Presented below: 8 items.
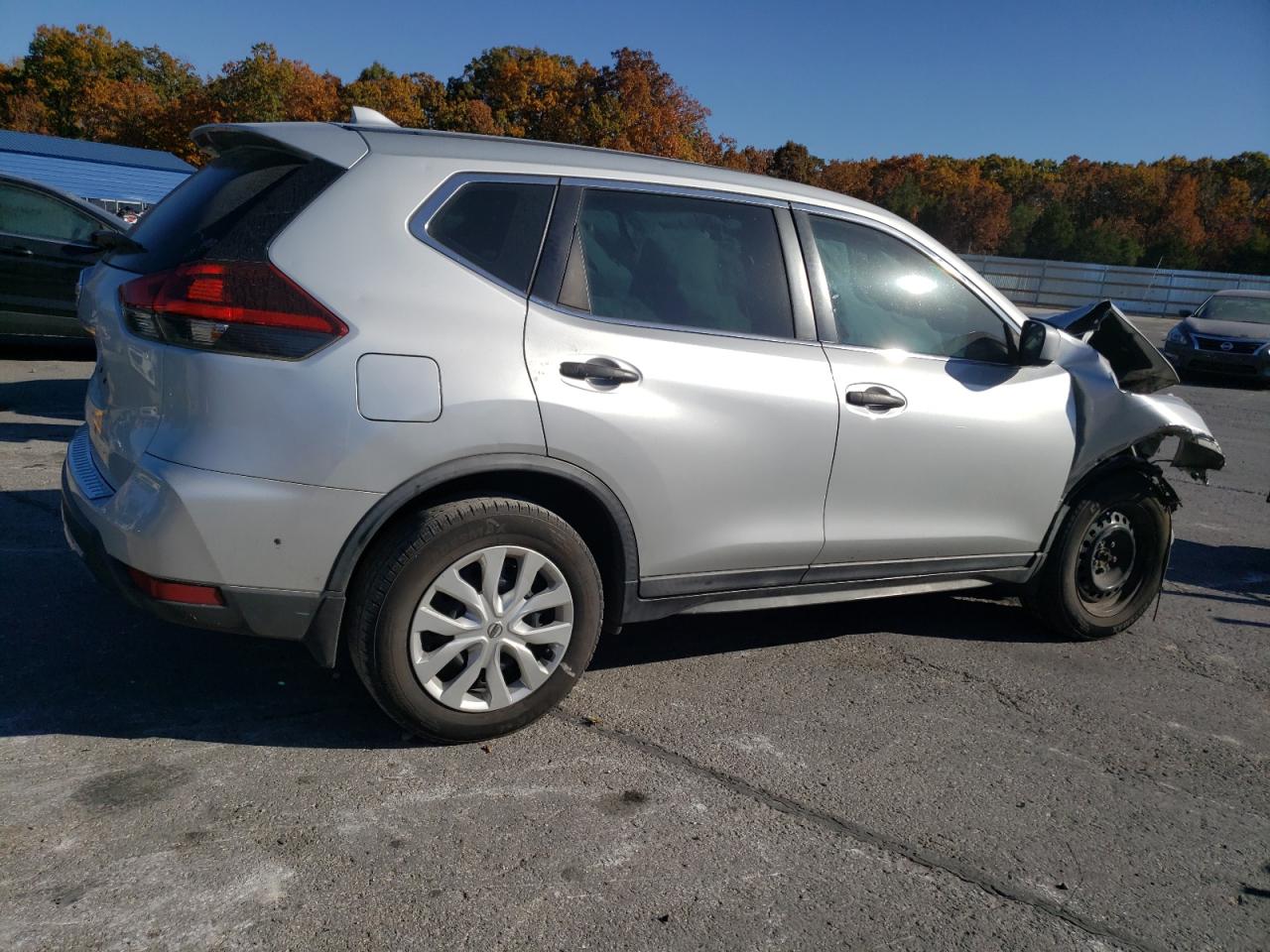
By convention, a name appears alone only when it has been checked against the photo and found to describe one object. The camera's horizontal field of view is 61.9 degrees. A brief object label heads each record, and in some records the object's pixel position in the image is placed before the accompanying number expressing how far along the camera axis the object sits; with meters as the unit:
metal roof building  36.41
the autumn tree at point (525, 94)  57.69
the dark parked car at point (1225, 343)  16.94
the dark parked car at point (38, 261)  9.27
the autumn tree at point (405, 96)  61.31
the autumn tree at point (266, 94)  65.44
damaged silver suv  2.98
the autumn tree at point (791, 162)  72.75
